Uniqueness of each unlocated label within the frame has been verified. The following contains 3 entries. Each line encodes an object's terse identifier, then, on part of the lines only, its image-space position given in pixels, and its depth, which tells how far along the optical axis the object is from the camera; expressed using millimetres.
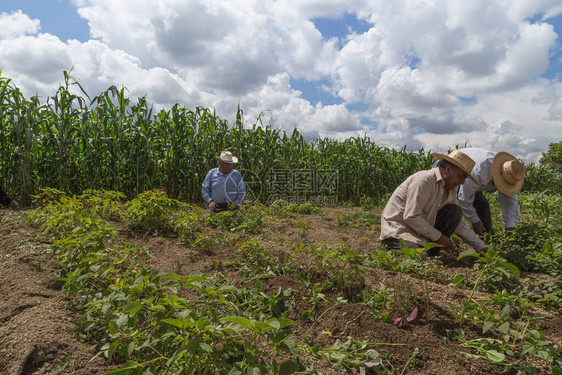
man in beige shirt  3523
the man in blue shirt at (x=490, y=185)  4005
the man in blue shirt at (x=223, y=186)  5672
